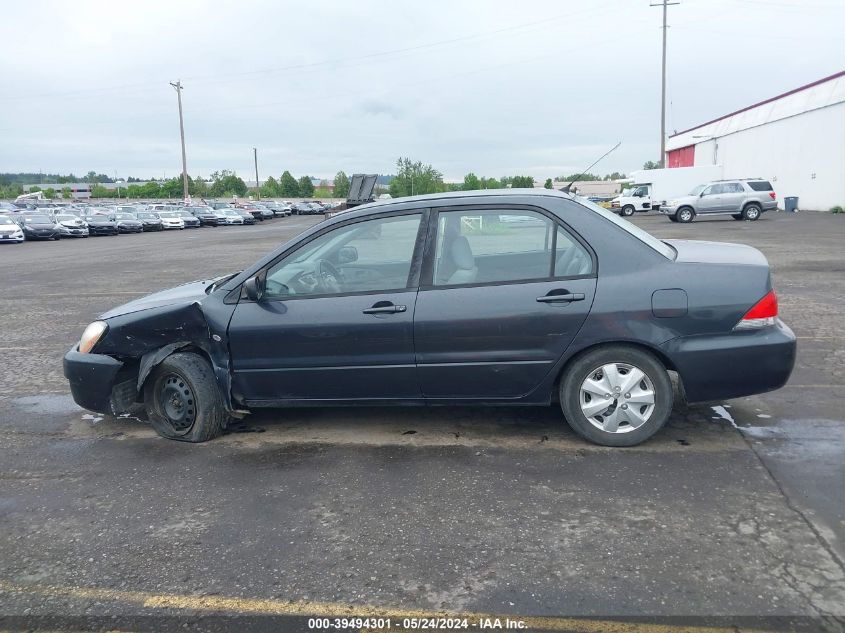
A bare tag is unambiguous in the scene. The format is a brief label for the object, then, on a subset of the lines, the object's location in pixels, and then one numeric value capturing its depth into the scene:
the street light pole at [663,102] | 49.34
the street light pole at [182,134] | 66.88
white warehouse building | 35.66
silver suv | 31.67
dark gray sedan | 4.38
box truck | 43.41
